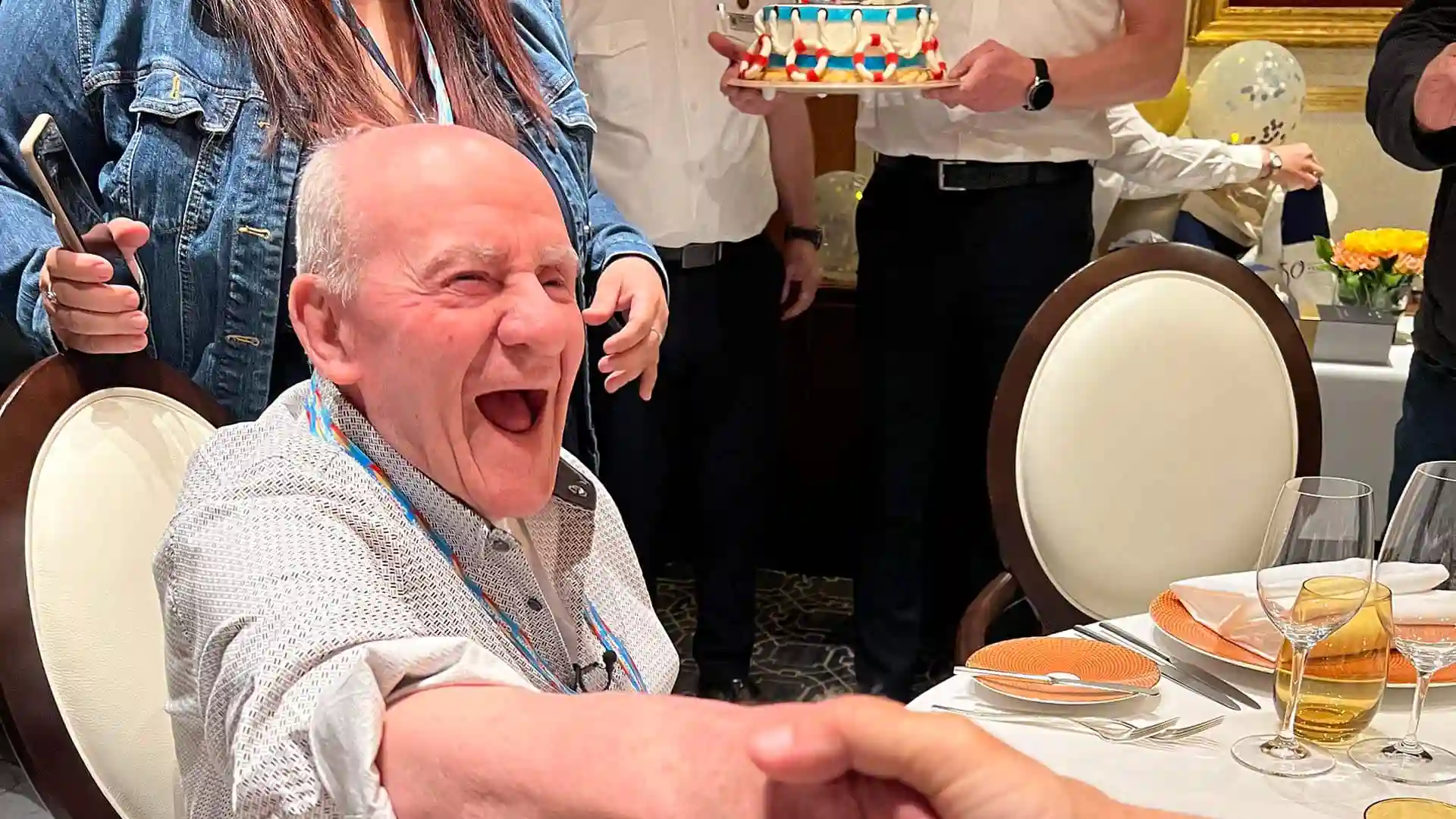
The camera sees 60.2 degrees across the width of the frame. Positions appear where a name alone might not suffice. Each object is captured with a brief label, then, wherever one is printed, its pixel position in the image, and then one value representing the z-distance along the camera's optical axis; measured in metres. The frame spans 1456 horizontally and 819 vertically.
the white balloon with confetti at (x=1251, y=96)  3.10
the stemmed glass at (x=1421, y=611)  1.05
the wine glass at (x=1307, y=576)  1.02
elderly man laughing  0.56
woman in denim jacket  1.33
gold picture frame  3.34
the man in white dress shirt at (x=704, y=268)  2.51
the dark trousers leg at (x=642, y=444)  2.64
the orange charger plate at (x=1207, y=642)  1.20
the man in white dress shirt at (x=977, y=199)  2.33
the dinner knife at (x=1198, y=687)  1.17
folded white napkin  1.07
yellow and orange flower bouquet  2.70
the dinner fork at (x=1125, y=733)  1.09
